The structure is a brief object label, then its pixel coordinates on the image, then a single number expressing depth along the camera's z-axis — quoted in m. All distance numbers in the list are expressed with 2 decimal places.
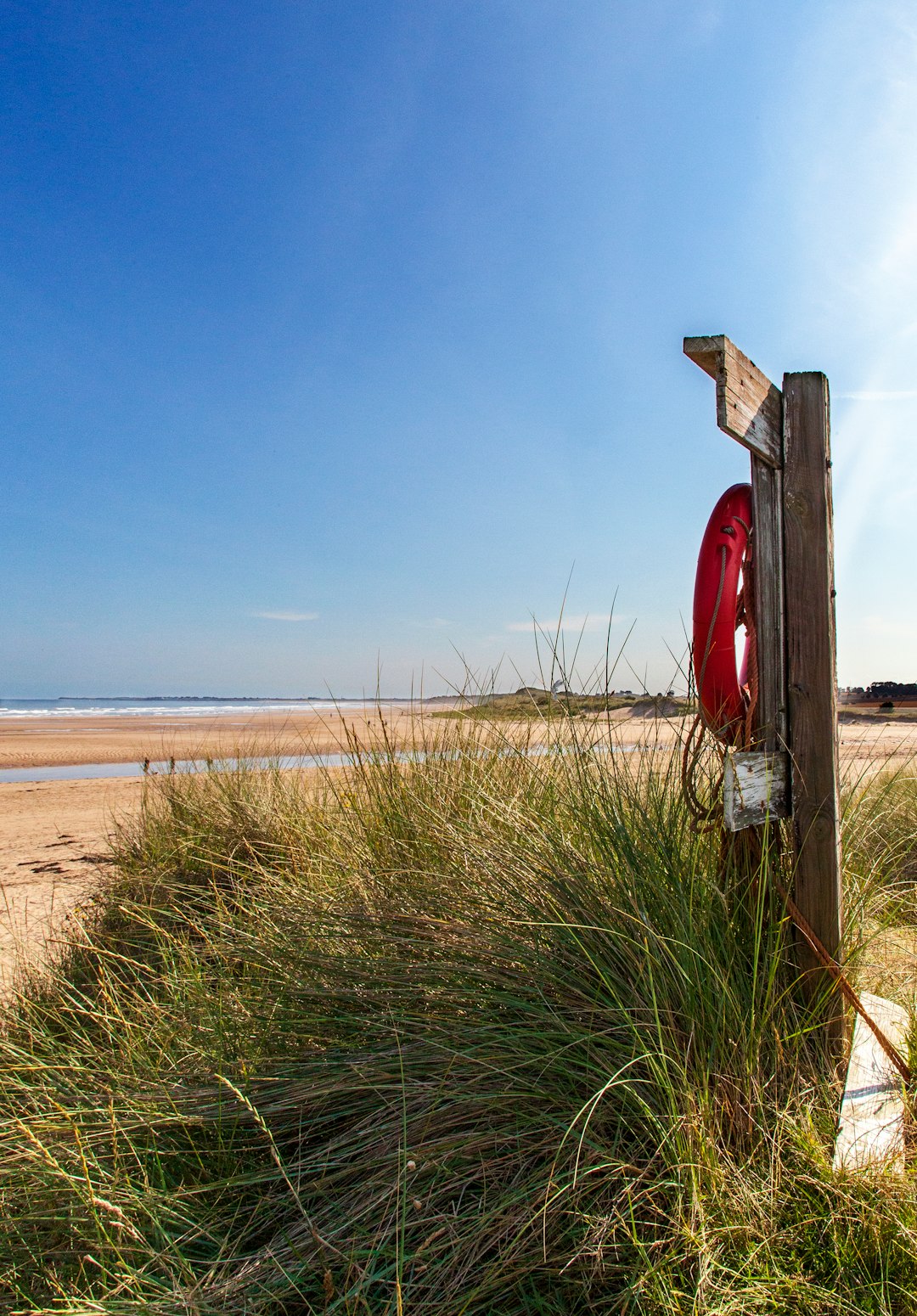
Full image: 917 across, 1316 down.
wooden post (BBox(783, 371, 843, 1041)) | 2.28
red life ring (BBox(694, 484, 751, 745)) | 2.32
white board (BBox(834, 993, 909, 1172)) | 1.73
